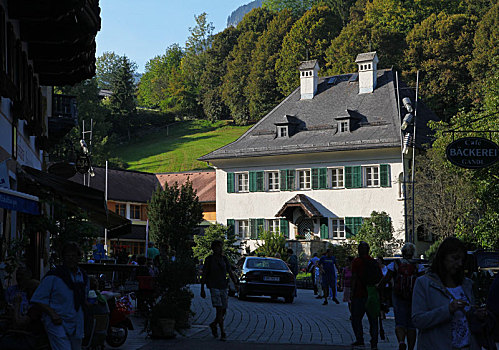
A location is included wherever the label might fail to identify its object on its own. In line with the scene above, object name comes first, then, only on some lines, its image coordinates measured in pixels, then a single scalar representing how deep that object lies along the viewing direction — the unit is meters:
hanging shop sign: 20.02
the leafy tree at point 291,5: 117.31
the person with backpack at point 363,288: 14.67
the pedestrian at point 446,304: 6.36
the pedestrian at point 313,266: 33.38
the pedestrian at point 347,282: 22.14
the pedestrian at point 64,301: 8.38
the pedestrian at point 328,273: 28.08
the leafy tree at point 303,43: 94.12
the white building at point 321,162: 54.25
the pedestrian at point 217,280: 15.96
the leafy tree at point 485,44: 74.00
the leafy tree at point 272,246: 49.11
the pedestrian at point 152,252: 28.82
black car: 27.58
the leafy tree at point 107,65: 151.25
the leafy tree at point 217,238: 50.91
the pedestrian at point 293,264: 35.53
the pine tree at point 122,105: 114.25
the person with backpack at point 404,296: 12.95
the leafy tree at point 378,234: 51.48
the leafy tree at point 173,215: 58.56
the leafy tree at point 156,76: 138.88
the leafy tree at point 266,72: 99.50
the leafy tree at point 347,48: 84.12
